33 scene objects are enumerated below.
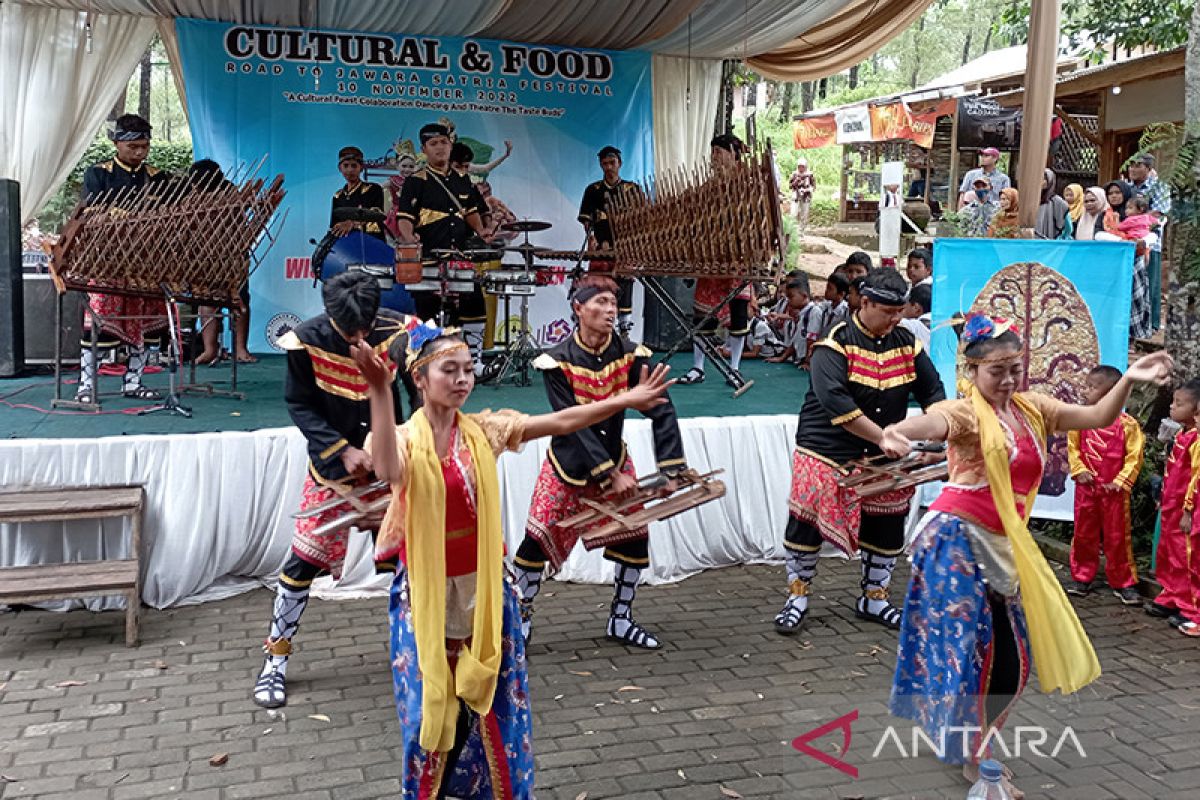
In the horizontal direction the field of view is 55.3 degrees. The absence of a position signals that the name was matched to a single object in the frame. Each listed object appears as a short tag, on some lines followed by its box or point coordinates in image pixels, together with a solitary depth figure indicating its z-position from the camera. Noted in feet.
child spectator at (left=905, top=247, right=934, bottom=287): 29.66
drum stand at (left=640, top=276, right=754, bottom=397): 25.99
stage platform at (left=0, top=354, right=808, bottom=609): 18.45
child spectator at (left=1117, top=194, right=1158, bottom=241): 32.65
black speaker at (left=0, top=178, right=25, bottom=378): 24.11
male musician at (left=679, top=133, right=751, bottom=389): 26.99
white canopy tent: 28.25
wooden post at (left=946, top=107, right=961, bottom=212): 55.75
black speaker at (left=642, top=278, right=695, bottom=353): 34.19
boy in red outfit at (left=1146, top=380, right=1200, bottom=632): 18.06
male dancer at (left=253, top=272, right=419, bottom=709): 13.84
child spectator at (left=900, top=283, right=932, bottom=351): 27.12
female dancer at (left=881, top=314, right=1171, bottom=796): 12.05
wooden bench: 16.38
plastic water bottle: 11.98
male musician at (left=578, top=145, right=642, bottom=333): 30.76
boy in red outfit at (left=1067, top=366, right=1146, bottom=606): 19.57
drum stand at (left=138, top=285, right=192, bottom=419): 21.49
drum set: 25.91
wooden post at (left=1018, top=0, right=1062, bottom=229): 21.08
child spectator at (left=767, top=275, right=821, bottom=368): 30.71
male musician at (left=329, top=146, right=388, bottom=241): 31.24
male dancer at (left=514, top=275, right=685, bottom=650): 15.81
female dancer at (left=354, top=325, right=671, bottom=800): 10.00
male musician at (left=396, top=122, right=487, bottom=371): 27.37
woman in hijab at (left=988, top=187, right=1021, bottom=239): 22.94
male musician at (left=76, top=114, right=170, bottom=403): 22.44
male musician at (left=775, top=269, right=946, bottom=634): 16.61
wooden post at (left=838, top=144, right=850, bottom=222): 79.39
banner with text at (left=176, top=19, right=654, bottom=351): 31.37
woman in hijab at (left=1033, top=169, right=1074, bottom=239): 38.68
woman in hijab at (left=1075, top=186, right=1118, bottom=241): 34.01
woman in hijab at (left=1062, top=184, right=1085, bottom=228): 38.86
